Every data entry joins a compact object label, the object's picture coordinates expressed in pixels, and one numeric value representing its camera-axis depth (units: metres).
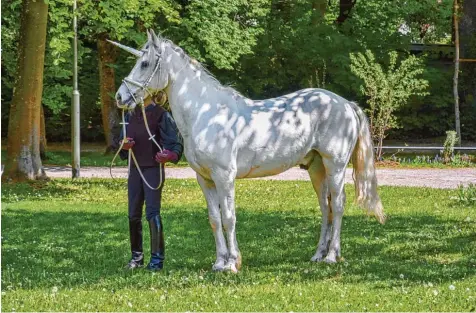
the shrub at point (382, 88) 27.80
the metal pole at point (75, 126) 22.27
